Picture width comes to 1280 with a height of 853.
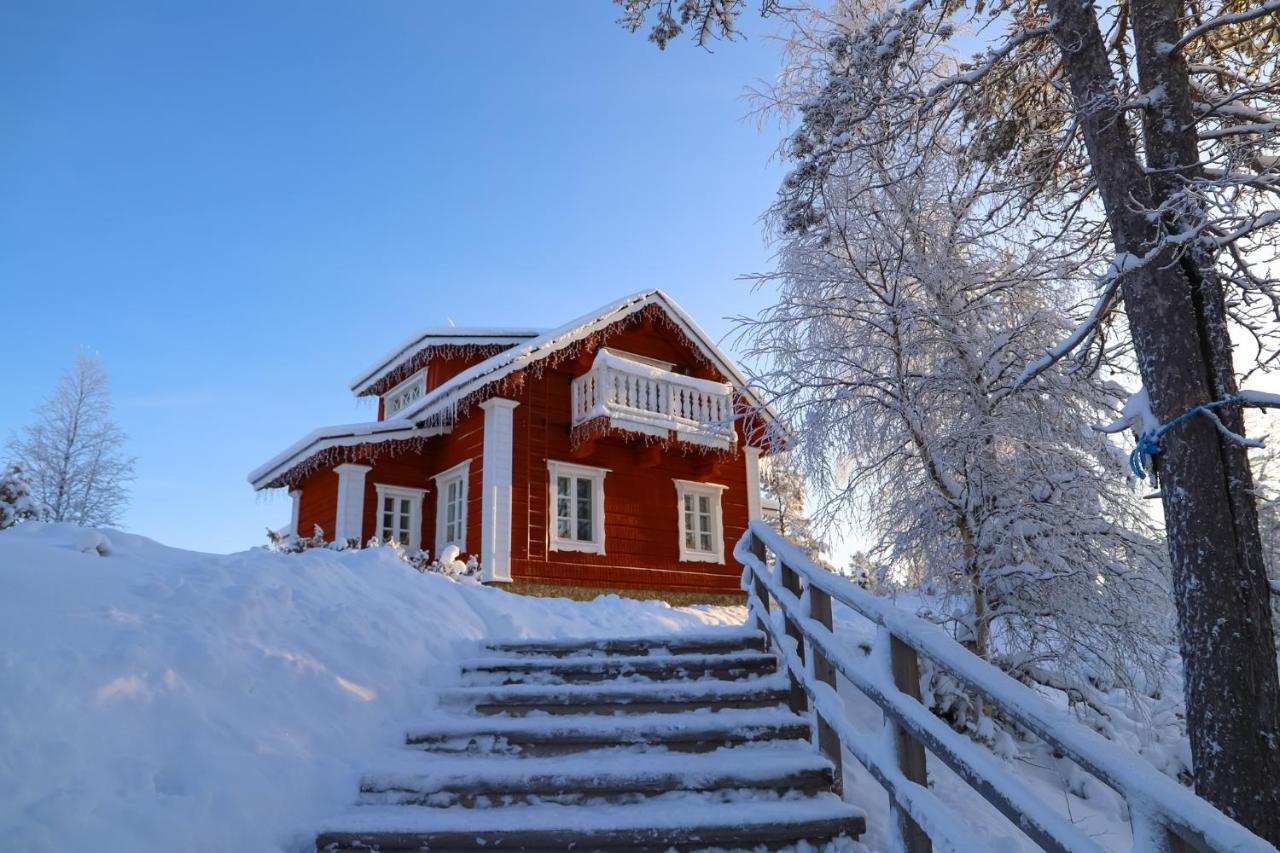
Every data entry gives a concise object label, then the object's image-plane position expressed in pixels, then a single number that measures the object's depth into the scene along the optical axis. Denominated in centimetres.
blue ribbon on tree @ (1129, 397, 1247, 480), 445
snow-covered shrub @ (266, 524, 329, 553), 1086
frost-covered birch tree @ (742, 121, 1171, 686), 681
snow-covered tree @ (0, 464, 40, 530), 1171
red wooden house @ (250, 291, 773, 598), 1380
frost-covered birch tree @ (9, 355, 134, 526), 2400
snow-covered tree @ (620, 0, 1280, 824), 415
